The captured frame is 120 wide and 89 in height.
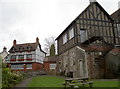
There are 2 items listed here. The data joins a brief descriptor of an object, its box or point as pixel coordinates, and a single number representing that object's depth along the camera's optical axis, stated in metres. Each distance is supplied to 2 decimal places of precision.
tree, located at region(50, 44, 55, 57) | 28.84
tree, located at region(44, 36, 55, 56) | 31.31
